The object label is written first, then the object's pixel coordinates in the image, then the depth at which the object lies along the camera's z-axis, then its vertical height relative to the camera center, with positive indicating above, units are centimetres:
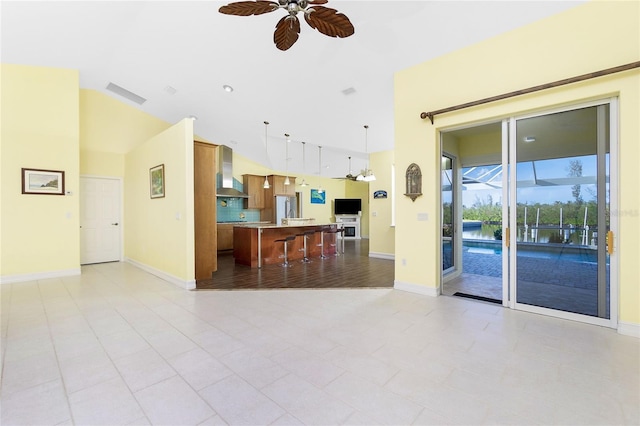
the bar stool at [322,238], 736 -69
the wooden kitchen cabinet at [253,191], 933 +70
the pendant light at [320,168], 881 +155
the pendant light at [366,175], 669 +85
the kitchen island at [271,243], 625 -74
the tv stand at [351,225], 1212 -59
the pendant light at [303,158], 808 +170
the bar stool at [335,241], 782 -84
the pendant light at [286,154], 755 +177
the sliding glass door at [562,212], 294 -2
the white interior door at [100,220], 641 -18
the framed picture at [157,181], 507 +59
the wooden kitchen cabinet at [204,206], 481 +10
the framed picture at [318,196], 1168 +64
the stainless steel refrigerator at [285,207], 956 +16
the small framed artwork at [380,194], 749 +45
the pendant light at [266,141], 669 +190
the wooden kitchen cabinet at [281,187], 962 +86
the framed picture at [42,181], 500 +57
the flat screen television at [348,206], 1222 +22
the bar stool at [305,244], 678 -81
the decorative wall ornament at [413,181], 400 +42
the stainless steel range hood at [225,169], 820 +124
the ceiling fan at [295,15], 226 +162
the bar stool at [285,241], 623 -66
